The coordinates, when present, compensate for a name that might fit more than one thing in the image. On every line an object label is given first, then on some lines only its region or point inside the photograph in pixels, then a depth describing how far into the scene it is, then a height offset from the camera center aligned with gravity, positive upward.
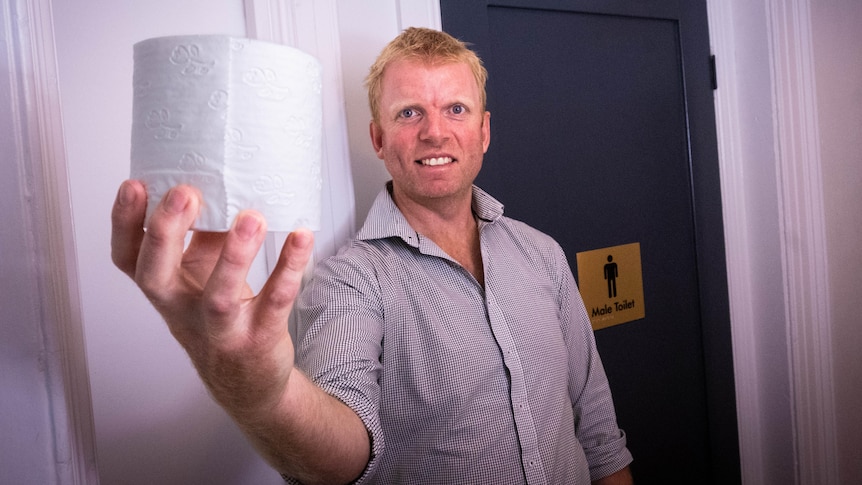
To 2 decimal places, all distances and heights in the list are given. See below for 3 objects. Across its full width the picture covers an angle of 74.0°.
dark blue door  1.43 +0.11
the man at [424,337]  0.54 -0.15
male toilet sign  1.58 -0.20
